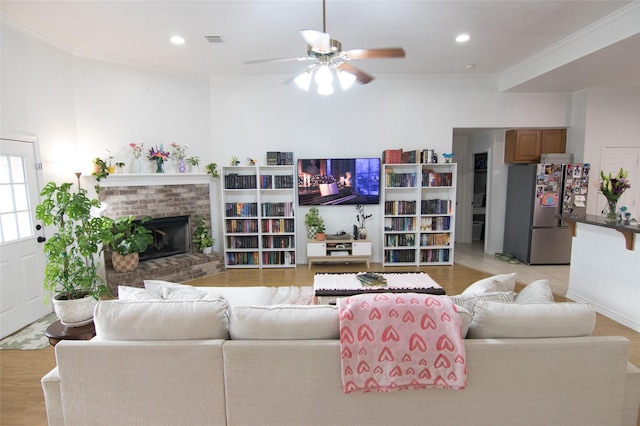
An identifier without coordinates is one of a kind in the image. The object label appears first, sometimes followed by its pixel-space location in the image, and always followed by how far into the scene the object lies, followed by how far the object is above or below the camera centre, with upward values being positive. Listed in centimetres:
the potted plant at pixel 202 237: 507 -81
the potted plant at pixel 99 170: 418 +23
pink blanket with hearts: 154 -81
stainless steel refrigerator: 501 -39
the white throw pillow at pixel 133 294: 198 -68
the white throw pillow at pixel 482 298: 186 -68
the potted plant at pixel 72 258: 232 -54
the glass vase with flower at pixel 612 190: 326 -9
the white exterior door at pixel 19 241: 316 -54
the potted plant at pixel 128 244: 408 -73
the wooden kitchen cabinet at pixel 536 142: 539 +67
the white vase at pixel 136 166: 457 +30
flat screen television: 520 +5
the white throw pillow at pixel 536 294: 186 -67
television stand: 505 -105
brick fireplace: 434 -31
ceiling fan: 206 +90
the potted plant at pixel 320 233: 512 -78
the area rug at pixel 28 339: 294 -145
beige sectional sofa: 158 -98
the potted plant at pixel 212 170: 507 +26
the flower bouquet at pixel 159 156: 464 +44
